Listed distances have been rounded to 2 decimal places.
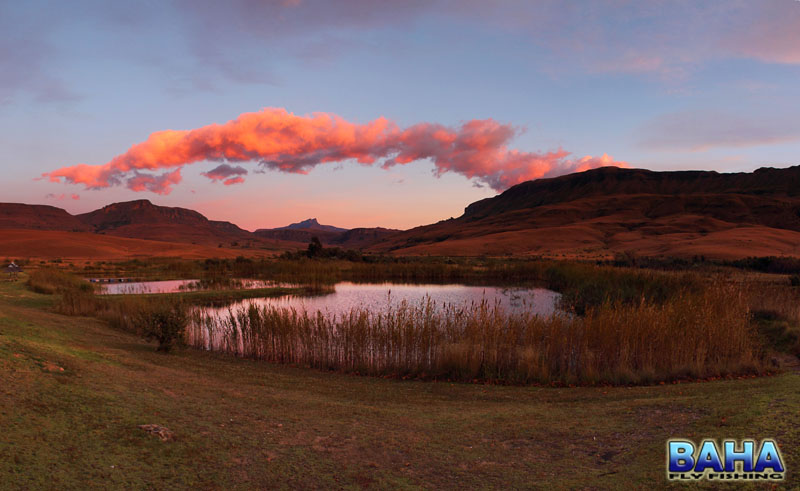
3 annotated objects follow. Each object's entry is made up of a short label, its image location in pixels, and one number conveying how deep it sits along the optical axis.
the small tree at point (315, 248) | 58.19
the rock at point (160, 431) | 6.13
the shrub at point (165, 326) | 13.41
